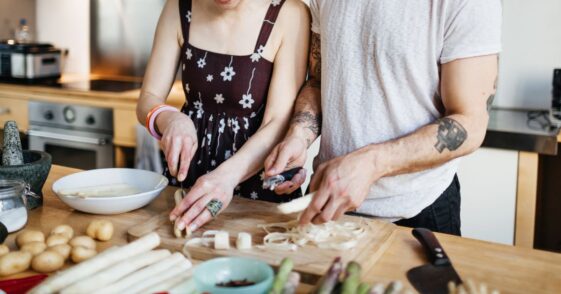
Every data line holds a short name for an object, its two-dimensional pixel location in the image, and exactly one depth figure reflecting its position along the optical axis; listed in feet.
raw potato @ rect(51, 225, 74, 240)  4.14
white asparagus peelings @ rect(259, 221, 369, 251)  4.06
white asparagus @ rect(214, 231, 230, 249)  4.05
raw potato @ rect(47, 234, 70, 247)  3.96
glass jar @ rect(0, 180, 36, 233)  4.36
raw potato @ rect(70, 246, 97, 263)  3.80
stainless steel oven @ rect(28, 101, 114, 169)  10.94
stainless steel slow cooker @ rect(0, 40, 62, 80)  11.84
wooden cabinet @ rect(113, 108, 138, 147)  10.63
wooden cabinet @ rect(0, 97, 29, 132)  11.68
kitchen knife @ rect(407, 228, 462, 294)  3.58
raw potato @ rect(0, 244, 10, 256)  3.80
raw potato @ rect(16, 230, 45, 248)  4.01
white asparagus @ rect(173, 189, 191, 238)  4.25
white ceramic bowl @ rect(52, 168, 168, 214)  4.64
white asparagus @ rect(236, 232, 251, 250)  4.07
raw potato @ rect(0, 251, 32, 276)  3.65
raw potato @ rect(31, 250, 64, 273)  3.70
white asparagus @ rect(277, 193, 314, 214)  4.03
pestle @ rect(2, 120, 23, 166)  4.75
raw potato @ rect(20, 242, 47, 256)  3.83
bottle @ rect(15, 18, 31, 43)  13.00
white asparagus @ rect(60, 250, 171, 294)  3.23
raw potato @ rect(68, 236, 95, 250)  3.93
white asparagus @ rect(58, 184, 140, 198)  4.89
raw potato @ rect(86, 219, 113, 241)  4.20
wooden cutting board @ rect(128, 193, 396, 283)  3.88
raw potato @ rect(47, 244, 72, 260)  3.81
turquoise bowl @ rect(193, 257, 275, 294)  3.22
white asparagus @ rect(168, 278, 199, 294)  3.38
